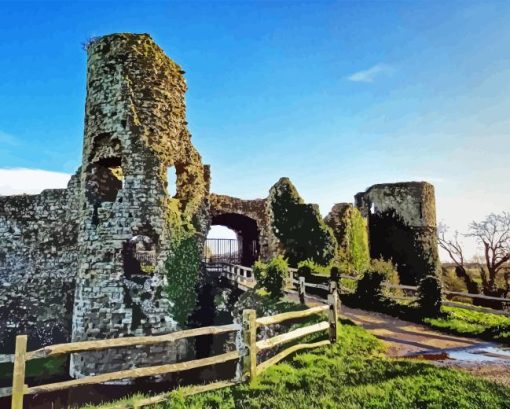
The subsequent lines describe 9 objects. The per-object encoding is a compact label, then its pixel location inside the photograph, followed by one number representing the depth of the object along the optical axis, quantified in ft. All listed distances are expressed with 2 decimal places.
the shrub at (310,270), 57.36
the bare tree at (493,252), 89.91
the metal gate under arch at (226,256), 93.54
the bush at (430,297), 42.16
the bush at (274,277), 47.67
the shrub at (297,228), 69.15
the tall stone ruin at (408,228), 87.25
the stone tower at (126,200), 42.01
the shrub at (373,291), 48.42
